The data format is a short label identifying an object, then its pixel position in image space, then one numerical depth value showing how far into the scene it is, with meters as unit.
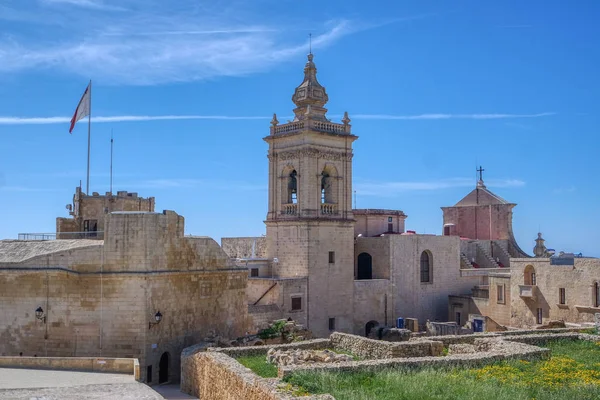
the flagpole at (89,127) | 27.59
